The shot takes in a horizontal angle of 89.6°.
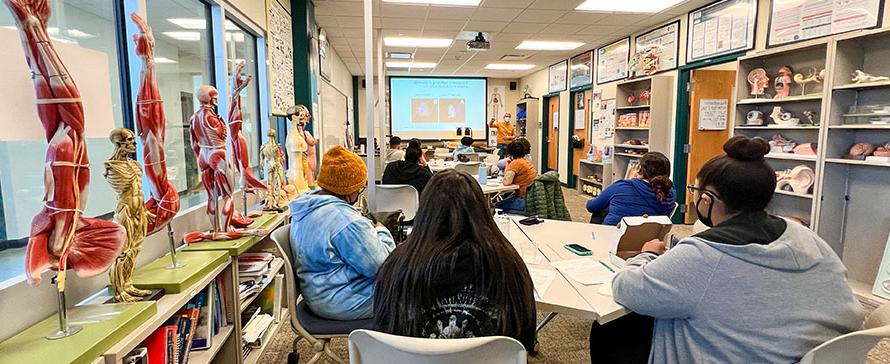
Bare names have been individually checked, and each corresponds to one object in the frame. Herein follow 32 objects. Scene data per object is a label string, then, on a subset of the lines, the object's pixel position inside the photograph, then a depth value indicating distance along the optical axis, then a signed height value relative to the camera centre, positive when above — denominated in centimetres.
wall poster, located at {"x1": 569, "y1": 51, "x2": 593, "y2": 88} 779 +111
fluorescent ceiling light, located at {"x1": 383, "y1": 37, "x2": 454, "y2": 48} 693 +141
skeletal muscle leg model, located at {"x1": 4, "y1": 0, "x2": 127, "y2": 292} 107 -5
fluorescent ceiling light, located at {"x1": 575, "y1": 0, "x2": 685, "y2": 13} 491 +140
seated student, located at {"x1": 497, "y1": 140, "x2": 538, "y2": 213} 424 -43
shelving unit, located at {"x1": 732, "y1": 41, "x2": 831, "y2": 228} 351 +22
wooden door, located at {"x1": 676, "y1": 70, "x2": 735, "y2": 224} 534 +18
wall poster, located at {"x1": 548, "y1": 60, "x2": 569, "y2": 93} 887 +113
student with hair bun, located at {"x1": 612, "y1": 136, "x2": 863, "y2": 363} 119 -42
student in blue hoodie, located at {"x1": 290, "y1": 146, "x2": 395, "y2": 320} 176 -45
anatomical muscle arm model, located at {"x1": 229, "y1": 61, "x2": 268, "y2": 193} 229 -3
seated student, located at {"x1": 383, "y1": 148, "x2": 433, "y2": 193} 412 -38
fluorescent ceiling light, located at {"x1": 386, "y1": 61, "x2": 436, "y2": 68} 926 +141
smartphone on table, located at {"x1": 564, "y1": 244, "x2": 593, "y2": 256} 207 -55
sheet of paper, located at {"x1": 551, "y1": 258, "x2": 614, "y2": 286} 172 -56
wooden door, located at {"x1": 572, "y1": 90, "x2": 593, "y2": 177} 800 +7
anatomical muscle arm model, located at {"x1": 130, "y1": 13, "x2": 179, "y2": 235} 154 +0
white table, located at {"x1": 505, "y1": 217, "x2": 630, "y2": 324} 147 -56
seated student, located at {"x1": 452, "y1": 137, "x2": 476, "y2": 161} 751 -26
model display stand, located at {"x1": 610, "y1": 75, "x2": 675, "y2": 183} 566 +19
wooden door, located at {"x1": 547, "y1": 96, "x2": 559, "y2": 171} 962 -5
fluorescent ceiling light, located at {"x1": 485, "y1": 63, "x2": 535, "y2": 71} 965 +143
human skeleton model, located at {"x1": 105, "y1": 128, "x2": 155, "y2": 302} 131 -22
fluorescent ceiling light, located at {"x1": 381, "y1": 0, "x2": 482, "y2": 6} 488 +140
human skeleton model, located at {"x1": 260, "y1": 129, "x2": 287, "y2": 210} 278 -23
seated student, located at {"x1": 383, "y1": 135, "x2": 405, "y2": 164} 632 -29
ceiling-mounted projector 609 +120
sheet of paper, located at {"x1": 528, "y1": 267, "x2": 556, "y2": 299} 162 -56
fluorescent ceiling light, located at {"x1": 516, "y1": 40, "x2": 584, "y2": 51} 718 +141
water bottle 442 -43
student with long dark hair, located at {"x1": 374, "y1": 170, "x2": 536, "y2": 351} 116 -39
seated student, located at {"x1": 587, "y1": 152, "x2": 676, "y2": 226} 275 -37
